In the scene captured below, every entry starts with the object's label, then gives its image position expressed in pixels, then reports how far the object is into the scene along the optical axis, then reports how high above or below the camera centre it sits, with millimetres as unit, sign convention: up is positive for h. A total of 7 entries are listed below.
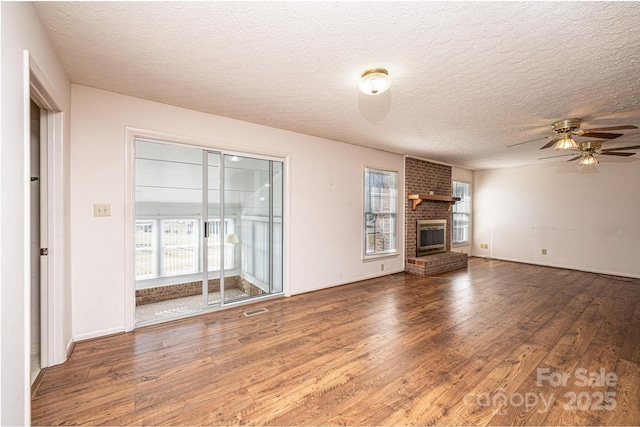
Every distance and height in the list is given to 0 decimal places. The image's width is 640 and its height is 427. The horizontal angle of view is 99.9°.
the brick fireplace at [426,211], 5484 +27
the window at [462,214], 7199 -45
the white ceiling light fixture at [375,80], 2125 +1053
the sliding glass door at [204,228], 3426 -256
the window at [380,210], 5125 +39
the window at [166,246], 5004 -671
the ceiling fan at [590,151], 3943 +938
